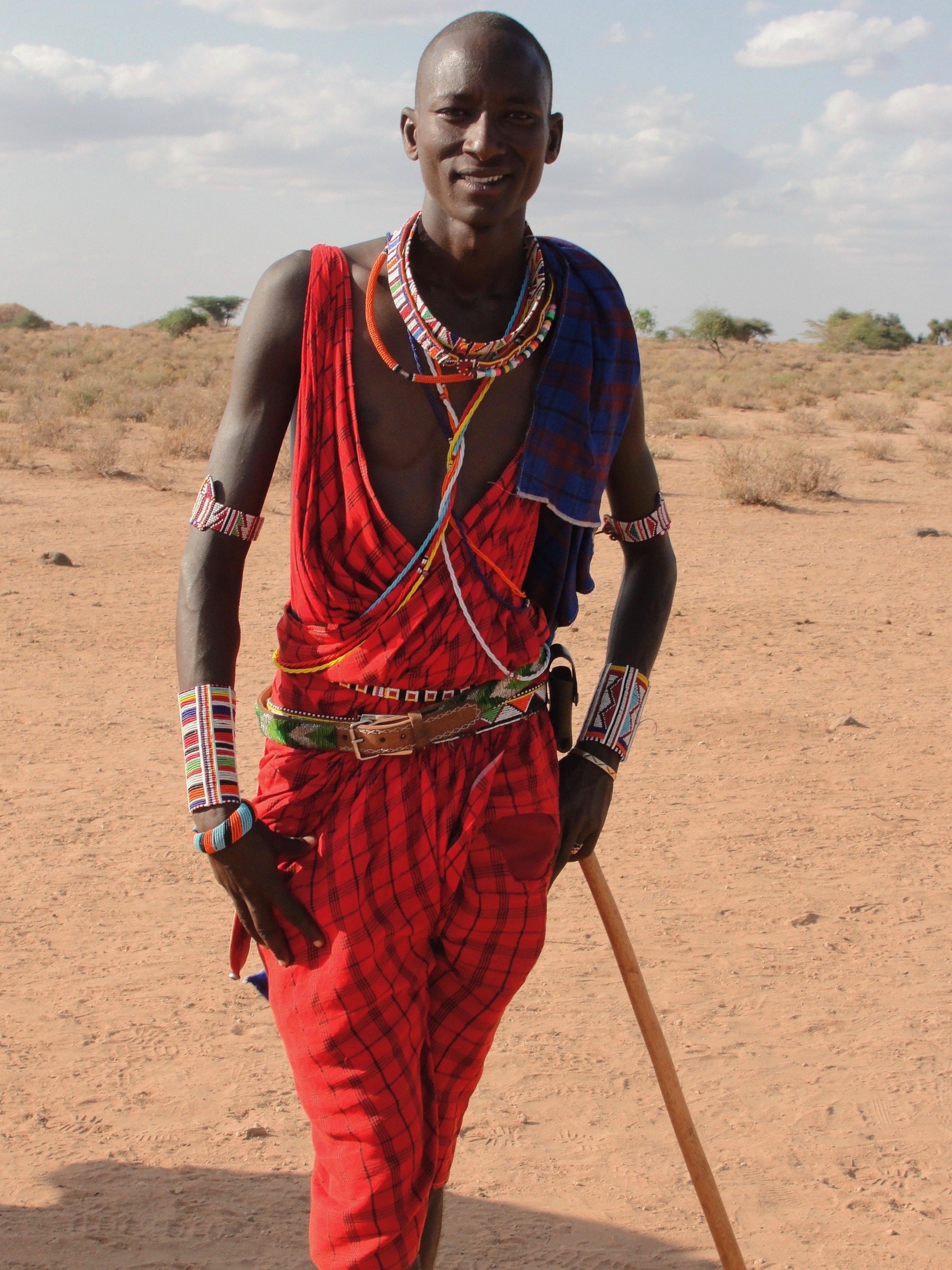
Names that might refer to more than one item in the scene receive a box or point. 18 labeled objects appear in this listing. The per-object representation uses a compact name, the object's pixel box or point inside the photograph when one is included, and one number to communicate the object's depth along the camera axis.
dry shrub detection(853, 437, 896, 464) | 15.91
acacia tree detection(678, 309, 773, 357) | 45.25
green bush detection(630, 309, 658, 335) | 56.59
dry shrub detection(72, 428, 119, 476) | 12.70
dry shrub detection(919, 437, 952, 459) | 16.61
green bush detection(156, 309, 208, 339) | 46.47
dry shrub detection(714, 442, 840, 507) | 12.09
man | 1.86
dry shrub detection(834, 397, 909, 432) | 19.31
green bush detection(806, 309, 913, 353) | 49.56
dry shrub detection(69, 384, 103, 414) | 18.73
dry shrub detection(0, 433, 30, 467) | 13.38
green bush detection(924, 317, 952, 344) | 61.09
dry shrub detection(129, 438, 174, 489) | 12.43
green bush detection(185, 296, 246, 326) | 53.47
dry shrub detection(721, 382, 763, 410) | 23.34
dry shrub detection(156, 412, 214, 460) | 14.27
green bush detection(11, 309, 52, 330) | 52.56
